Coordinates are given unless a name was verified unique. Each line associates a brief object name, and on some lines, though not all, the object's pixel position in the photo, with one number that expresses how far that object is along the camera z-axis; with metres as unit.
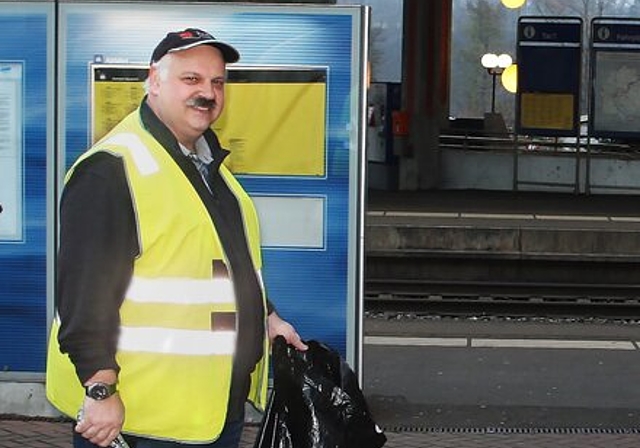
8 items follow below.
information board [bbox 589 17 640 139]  18.03
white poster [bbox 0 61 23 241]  5.98
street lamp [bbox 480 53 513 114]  24.38
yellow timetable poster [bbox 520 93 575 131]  18.16
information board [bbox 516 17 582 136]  17.97
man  2.69
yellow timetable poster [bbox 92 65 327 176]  5.84
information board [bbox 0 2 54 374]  5.97
